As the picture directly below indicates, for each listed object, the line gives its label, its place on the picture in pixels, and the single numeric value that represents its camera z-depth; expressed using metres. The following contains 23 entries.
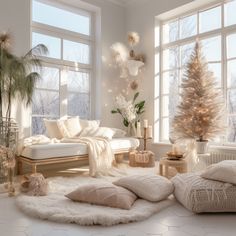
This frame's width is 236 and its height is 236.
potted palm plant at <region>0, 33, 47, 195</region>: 3.38
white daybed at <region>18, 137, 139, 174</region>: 3.51
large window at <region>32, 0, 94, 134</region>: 4.84
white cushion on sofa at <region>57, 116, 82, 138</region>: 4.50
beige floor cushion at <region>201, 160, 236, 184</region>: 2.39
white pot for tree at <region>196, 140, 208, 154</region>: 4.06
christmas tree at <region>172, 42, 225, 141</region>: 4.15
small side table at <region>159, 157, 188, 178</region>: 3.73
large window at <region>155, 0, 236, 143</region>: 4.54
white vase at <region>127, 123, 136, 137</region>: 5.57
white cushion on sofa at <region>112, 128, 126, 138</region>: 5.04
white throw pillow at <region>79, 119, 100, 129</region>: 4.84
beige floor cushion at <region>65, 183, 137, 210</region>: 2.41
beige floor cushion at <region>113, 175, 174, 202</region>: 2.56
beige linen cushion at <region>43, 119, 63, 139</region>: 4.49
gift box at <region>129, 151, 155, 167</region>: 4.75
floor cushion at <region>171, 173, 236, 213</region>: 2.31
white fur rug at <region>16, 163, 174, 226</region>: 2.13
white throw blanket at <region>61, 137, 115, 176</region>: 3.99
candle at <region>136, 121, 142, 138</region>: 5.30
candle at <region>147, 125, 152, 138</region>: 5.20
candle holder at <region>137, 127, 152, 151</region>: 5.08
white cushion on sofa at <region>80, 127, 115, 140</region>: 4.54
